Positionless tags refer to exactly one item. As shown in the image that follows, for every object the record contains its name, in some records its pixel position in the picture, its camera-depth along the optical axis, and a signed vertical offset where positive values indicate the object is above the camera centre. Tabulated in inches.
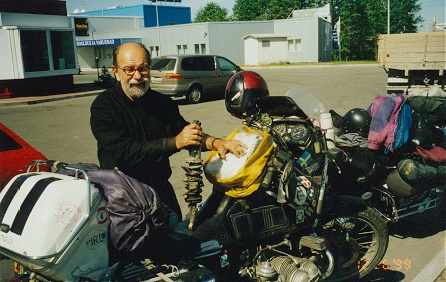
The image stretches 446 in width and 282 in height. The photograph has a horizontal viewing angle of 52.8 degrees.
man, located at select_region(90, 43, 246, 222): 106.4 -15.4
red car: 171.6 -32.4
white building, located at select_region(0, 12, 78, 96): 751.7 +32.3
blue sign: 2000.5 +121.8
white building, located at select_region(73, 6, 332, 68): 1861.5 +109.6
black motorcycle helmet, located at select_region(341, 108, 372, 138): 188.7 -26.0
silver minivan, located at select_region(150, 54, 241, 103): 640.4 -13.3
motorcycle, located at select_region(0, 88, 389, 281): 86.9 -37.3
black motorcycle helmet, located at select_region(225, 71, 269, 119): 156.9 -9.6
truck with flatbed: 602.2 -1.3
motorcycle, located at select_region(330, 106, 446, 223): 174.4 -48.3
